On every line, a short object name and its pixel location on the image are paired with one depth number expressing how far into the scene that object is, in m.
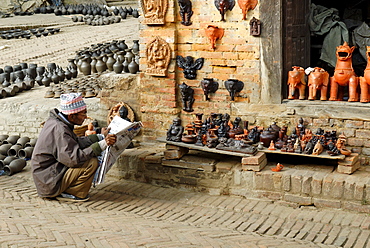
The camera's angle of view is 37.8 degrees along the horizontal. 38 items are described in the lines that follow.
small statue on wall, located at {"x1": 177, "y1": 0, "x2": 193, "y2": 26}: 7.33
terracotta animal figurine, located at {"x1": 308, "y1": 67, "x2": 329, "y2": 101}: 6.81
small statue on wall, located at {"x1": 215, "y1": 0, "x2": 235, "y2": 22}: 7.07
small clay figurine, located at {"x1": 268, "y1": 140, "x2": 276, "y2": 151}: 6.65
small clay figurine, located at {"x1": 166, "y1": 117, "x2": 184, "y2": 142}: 7.10
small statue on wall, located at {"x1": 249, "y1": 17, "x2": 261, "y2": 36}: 6.94
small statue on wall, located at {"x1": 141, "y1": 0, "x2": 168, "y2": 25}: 7.50
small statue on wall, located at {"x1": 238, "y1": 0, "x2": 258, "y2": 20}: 6.91
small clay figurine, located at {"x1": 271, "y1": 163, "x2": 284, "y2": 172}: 6.45
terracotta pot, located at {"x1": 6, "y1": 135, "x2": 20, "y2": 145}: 8.93
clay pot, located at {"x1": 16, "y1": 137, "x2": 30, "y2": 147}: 8.71
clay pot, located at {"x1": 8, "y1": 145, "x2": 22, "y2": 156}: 8.45
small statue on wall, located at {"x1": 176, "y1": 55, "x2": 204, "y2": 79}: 7.52
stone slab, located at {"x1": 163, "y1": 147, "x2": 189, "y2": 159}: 7.10
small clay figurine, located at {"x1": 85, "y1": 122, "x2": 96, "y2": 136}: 7.60
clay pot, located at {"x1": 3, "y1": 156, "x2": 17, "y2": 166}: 7.84
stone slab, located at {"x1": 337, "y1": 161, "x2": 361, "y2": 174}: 6.21
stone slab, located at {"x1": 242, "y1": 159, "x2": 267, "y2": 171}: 6.47
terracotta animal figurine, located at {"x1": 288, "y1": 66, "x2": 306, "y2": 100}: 6.86
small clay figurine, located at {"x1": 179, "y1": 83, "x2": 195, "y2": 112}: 7.57
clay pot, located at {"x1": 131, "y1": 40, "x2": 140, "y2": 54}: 11.05
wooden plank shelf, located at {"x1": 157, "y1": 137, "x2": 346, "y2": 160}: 6.24
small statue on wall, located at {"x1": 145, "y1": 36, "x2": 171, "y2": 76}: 7.64
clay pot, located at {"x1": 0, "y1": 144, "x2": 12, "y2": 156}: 8.42
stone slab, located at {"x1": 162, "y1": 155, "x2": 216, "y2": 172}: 6.86
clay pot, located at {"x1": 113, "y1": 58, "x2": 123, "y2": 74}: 9.56
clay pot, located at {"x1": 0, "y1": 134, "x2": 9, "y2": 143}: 9.05
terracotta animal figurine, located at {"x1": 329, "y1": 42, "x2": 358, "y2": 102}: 6.68
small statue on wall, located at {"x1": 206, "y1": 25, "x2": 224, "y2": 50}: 7.18
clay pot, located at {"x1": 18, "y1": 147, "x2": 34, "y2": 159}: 8.37
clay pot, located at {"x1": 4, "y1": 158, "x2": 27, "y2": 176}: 7.73
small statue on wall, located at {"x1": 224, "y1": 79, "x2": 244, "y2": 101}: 7.21
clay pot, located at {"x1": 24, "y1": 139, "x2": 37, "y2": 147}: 8.60
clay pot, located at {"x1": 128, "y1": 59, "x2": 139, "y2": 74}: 9.30
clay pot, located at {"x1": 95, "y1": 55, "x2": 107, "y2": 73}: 11.20
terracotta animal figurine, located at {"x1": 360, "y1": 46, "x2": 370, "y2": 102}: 6.54
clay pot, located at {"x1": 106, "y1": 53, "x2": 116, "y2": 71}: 10.60
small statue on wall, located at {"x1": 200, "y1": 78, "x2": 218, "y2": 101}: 7.39
